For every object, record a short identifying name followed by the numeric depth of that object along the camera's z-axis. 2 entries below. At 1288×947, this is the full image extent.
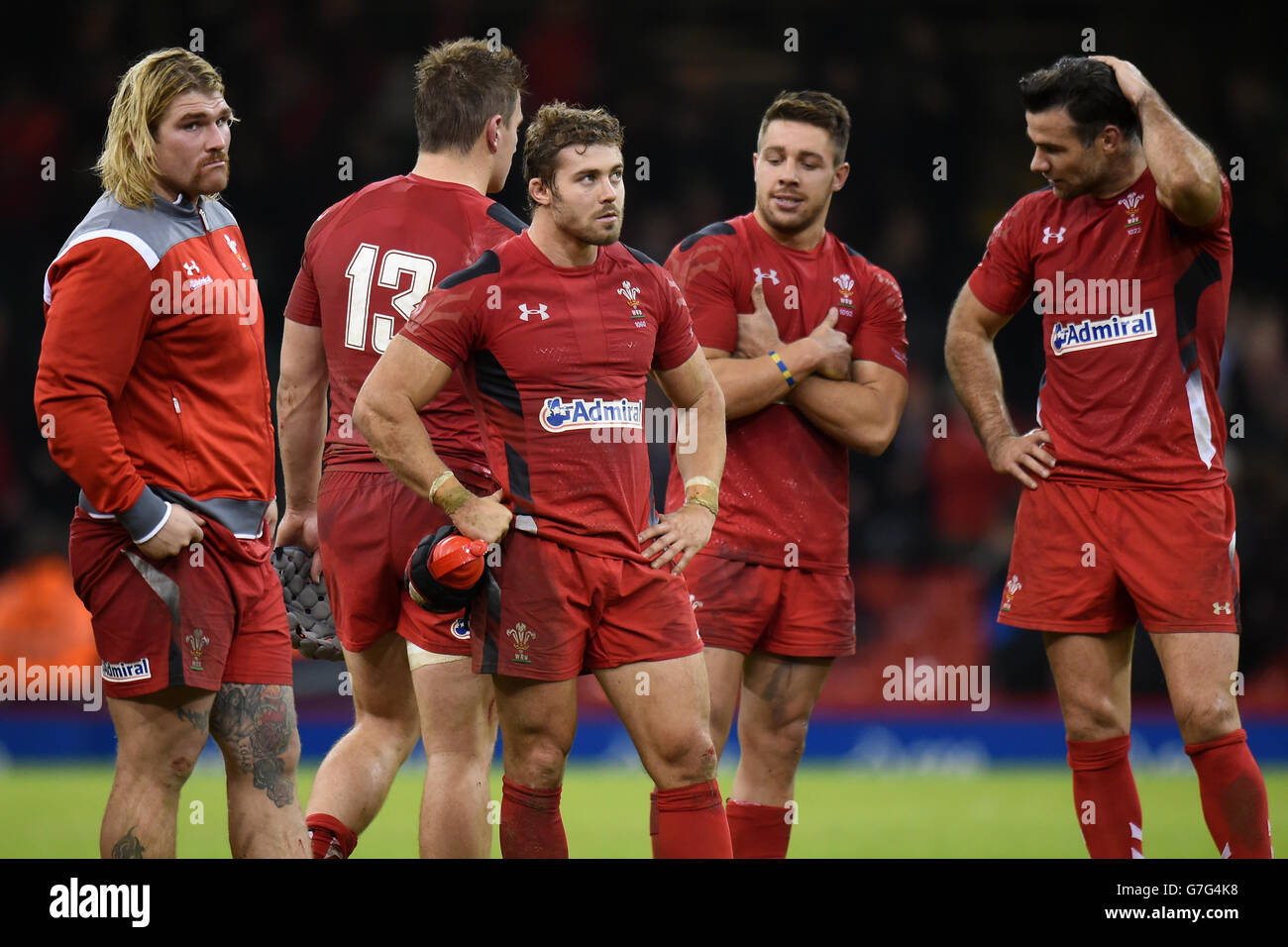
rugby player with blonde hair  8.13
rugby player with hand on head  9.67
